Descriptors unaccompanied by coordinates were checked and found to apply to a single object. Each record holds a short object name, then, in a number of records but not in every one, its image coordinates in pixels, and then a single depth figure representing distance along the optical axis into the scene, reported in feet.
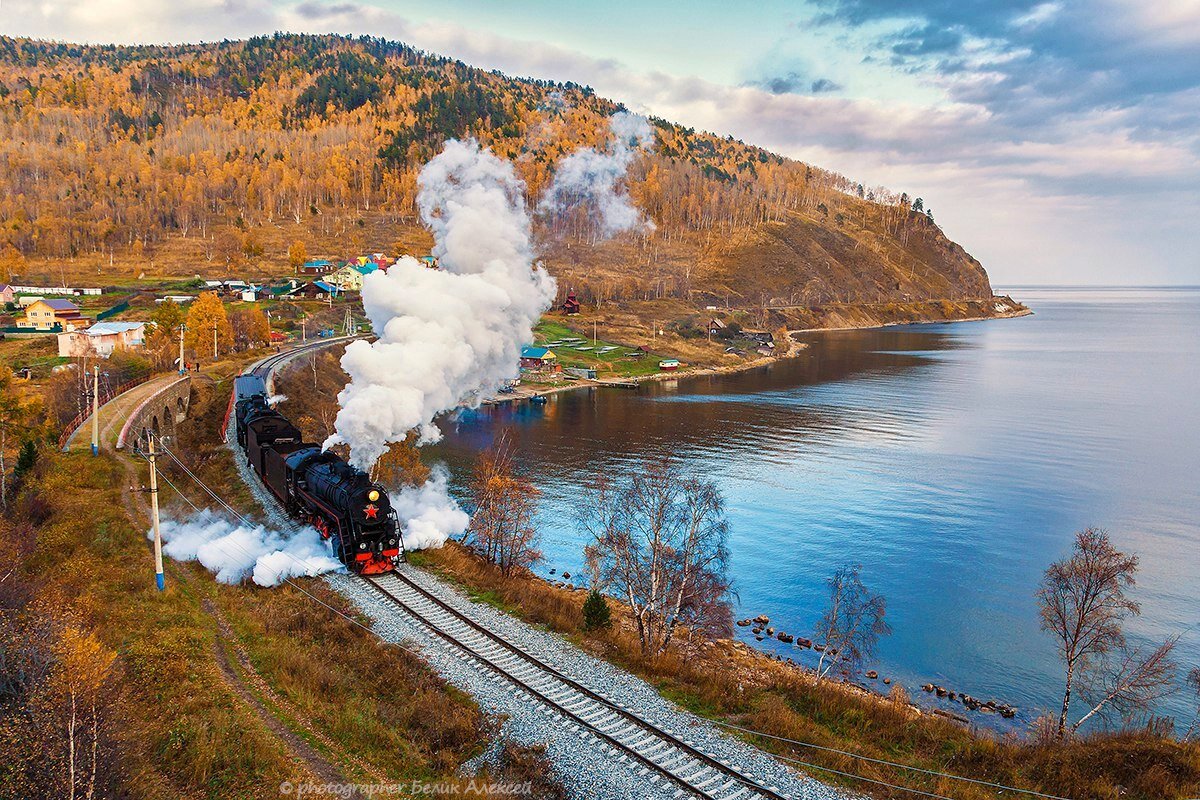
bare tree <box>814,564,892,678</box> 128.57
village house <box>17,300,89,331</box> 355.36
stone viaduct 176.24
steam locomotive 107.86
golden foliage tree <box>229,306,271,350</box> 343.05
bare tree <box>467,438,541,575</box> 134.82
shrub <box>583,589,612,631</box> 97.84
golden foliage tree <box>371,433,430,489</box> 156.39
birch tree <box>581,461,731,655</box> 108.58
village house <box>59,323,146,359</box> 307.17
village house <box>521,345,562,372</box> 427.08
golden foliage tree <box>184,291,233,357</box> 312.71
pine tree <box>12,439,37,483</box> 137.08
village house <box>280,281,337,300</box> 494.59
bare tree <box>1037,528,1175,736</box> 92.38
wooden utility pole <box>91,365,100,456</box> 156.76
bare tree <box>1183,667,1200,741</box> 101.49
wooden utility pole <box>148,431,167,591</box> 92.32
